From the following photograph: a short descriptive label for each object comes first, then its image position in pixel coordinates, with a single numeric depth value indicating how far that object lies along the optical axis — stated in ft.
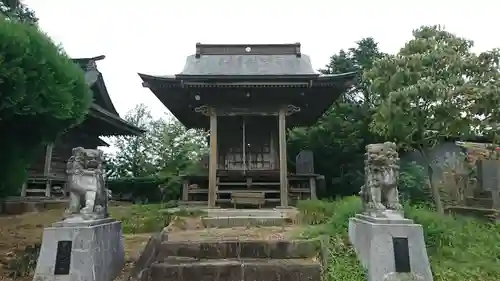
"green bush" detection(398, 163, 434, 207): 46.75
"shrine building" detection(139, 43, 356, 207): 39.78
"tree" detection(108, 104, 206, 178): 89.61
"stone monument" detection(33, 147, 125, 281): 15.68
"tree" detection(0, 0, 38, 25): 26.93
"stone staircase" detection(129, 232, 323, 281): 17.76
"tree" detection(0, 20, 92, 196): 16.88
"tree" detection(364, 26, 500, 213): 30.35
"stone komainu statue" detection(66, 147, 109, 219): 17.13
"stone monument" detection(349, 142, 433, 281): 15.84
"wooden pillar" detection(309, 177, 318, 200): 43.60
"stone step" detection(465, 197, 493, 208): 34.93
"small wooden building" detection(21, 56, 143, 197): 47.75
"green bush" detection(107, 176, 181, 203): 69.36
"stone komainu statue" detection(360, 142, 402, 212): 17.39
